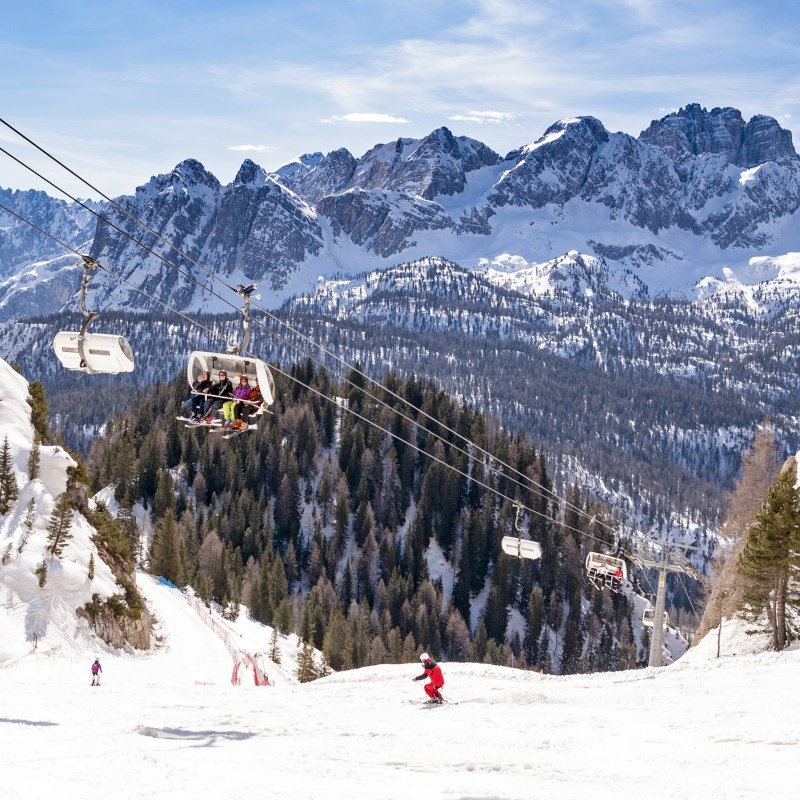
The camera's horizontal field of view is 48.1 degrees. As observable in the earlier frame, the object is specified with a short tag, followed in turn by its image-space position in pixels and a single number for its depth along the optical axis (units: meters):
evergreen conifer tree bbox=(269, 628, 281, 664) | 73.19
